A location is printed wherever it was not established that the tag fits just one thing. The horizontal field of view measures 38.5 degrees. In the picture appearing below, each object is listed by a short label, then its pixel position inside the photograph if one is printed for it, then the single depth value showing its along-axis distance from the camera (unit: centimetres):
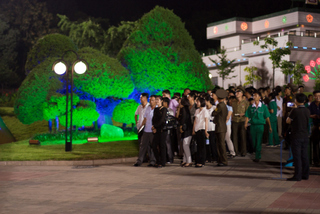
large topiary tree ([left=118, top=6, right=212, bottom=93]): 2192
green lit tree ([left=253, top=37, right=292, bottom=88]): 4238
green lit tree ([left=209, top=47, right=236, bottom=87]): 4919
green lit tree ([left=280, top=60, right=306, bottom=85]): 4262
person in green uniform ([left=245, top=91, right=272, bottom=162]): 1270
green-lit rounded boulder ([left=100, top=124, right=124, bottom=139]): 2111
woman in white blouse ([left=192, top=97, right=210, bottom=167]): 1225
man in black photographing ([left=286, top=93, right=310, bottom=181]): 977
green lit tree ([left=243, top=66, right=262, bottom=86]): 4766
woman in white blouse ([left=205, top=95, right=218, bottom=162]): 1287
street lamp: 1602
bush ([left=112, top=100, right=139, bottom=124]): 2159
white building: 4538
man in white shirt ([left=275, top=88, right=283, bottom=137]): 1698
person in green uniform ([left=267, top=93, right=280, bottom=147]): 1596
